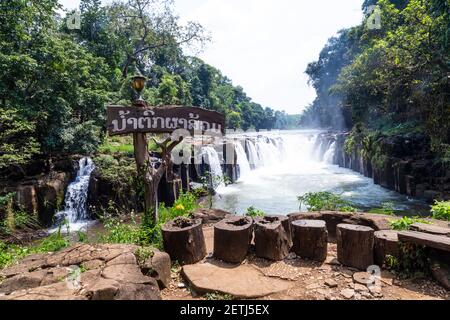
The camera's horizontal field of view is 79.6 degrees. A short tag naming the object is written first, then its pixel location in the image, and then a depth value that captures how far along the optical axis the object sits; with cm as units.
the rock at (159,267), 295
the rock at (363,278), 308
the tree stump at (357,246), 339
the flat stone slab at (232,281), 292
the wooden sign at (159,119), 374
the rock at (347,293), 286
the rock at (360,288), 295
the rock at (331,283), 307
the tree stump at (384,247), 334
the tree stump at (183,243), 354
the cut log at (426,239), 291
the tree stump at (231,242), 363
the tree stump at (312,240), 364
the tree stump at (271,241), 368
